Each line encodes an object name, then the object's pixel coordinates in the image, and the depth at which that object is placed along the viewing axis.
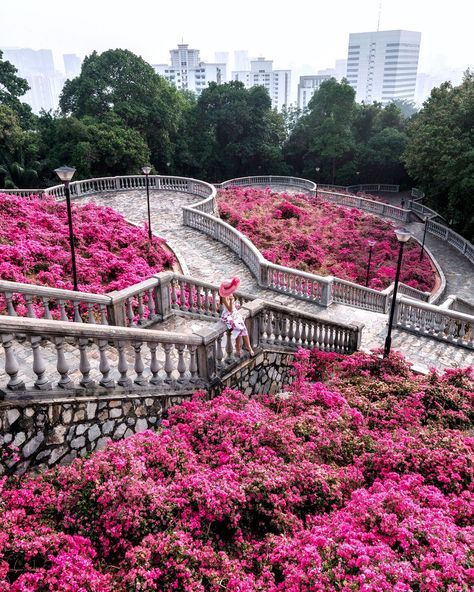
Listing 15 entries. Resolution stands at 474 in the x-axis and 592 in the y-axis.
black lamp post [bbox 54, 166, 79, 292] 10.56
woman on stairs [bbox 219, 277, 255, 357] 7.88
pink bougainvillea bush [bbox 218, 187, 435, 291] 23.14
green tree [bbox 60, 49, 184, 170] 40.00
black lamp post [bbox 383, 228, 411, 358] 11.12
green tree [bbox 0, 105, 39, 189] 30.72
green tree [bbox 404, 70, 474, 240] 29.91
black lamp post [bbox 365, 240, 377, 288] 23.08
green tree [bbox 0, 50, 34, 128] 39.81
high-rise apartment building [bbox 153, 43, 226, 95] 196.88
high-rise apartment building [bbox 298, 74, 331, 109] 197.46
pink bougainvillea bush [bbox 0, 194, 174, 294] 11.55
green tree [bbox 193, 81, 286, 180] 48.50
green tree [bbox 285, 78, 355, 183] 50.62
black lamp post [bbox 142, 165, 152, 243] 19.06
